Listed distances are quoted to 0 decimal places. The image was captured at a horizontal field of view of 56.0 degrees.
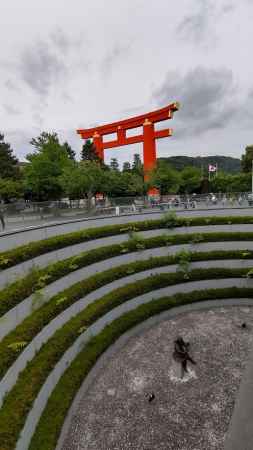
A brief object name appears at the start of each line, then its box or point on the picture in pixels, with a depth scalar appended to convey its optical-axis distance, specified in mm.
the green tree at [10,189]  33469
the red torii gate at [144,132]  46097
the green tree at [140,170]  47456
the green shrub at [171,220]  18484
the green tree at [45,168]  33469
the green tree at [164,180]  40781
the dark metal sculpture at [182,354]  10405
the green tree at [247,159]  67562
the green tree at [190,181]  62969
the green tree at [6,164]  42625
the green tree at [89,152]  49994
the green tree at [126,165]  97675
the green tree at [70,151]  68938
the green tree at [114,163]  103488
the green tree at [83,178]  28438
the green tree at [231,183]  60056
